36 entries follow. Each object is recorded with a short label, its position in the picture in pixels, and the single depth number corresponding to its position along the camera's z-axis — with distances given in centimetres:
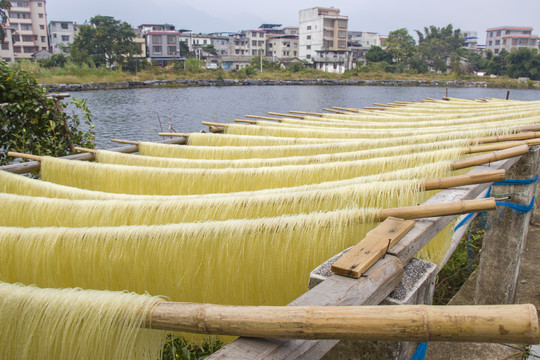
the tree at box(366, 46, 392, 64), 7781
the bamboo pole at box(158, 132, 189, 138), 483
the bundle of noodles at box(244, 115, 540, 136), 456
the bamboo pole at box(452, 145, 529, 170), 262
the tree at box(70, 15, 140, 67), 5731
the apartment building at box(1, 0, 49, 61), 7206
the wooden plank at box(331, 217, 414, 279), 149
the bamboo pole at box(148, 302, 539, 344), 103
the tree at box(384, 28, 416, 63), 7750
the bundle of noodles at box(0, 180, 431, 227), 225
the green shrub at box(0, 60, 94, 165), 619
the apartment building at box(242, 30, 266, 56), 8750
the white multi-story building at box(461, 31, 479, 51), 12833
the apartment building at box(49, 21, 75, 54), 8069
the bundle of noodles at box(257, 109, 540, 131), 561
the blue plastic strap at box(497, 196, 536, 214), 419
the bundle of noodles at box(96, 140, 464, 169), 347
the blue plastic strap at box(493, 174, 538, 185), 410
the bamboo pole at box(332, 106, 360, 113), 896
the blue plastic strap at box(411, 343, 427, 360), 185
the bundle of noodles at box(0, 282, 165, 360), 134
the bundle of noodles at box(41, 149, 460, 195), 309
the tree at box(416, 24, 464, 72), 8150
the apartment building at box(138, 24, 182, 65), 7552
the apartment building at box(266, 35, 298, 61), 8575
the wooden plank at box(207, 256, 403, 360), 118
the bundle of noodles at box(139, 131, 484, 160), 400
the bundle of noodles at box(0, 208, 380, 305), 185
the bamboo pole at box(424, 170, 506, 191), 211
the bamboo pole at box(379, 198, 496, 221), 173
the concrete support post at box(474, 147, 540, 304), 425
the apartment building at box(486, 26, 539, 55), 10168
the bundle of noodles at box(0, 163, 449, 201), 254
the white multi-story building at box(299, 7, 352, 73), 7656
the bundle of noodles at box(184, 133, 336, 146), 463
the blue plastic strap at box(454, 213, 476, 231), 349
